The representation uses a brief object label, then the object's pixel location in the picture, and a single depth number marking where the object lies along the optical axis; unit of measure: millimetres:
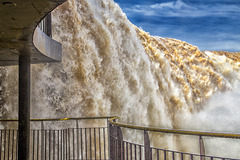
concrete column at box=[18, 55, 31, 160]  4898
